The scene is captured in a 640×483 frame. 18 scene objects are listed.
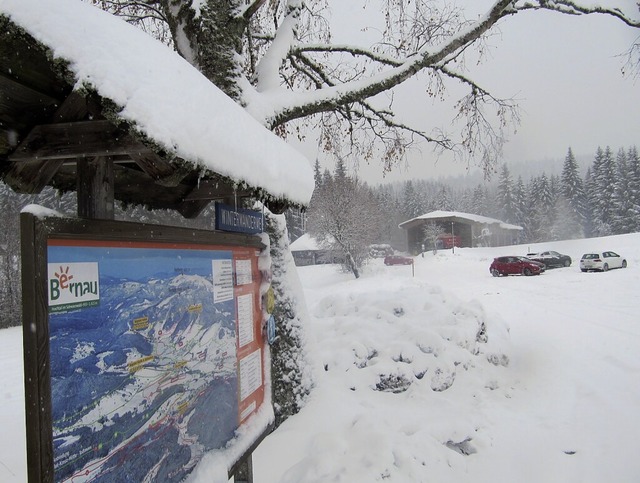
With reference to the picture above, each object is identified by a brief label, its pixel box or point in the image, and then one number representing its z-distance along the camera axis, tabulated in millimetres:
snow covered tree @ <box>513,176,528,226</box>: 72750
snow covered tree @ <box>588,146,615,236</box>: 54781
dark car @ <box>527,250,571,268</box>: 31703
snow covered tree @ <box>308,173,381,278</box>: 32812
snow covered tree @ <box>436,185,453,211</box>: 84938
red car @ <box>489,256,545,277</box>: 27062
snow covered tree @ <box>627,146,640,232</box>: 51000
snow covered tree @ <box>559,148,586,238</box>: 62406
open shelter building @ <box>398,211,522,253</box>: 55722
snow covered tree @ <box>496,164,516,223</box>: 76875
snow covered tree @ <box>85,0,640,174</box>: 5070
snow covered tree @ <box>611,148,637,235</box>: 51656
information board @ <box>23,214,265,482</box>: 1619
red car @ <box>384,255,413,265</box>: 39750
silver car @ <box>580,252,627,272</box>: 25922
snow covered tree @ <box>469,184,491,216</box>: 91625
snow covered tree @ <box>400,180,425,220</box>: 83438
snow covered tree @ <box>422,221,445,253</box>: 54484
